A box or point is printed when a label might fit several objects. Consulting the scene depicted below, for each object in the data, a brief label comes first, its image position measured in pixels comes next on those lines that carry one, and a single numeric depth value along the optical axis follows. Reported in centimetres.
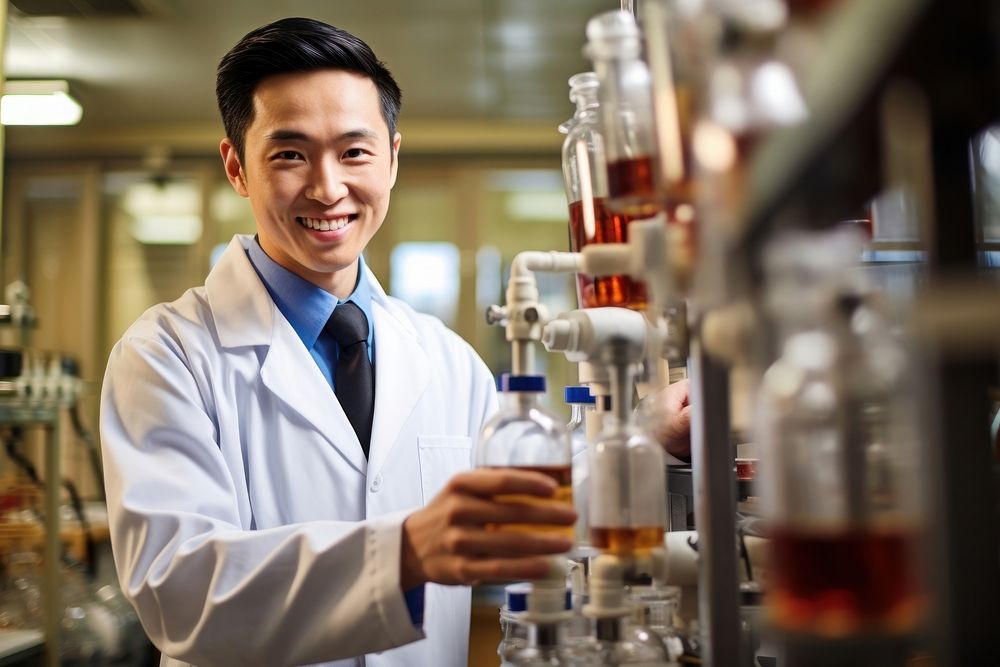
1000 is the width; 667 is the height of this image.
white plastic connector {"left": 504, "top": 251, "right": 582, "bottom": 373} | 84
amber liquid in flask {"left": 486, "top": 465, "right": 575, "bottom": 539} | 78
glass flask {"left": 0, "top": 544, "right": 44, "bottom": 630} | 254
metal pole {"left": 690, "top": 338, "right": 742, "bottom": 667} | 72
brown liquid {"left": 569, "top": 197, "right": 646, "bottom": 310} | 93
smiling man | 106
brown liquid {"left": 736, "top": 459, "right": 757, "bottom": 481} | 117
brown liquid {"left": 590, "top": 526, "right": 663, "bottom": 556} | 80
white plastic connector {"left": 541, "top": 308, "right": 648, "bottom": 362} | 84
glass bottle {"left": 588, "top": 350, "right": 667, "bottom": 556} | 79
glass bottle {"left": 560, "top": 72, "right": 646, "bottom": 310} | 94
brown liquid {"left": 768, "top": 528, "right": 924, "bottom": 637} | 46
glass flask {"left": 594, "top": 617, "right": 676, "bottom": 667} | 79
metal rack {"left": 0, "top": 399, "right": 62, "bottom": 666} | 250
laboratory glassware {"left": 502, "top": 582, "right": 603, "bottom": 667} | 78
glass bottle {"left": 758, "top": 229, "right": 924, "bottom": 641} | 46
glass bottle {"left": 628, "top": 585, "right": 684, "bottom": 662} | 91
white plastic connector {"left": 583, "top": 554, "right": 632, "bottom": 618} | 79
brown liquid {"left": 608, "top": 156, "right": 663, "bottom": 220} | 78
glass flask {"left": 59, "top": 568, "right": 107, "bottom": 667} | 277
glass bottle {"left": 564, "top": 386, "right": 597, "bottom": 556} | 103
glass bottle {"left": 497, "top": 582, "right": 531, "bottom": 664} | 84
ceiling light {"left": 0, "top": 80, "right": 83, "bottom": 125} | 477
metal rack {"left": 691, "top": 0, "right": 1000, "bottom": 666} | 41
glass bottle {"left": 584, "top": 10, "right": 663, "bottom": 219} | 78
